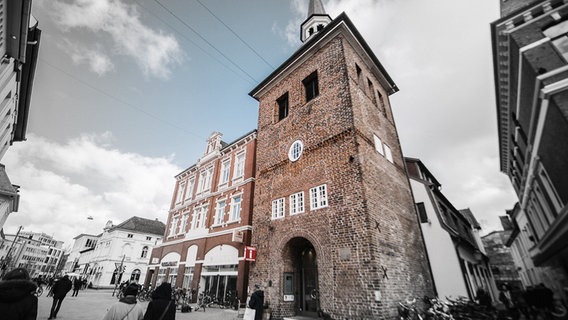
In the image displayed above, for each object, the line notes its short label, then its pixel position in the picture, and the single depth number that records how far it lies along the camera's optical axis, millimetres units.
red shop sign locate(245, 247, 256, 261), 11181
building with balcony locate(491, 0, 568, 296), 8352
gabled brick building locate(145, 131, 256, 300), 14781
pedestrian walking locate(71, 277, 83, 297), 18995
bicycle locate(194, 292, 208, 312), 12979
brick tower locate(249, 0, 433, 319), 7840
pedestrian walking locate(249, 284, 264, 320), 7416
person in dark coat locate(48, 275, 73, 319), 8656
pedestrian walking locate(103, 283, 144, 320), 3646
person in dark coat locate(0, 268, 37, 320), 2739
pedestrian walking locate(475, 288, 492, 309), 10664
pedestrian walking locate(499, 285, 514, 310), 16162
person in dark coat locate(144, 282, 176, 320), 3812
